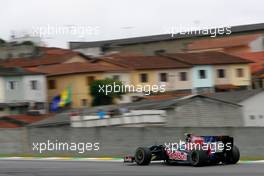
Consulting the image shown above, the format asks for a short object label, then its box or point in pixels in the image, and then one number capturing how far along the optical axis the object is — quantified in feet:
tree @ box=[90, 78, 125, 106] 192.83
